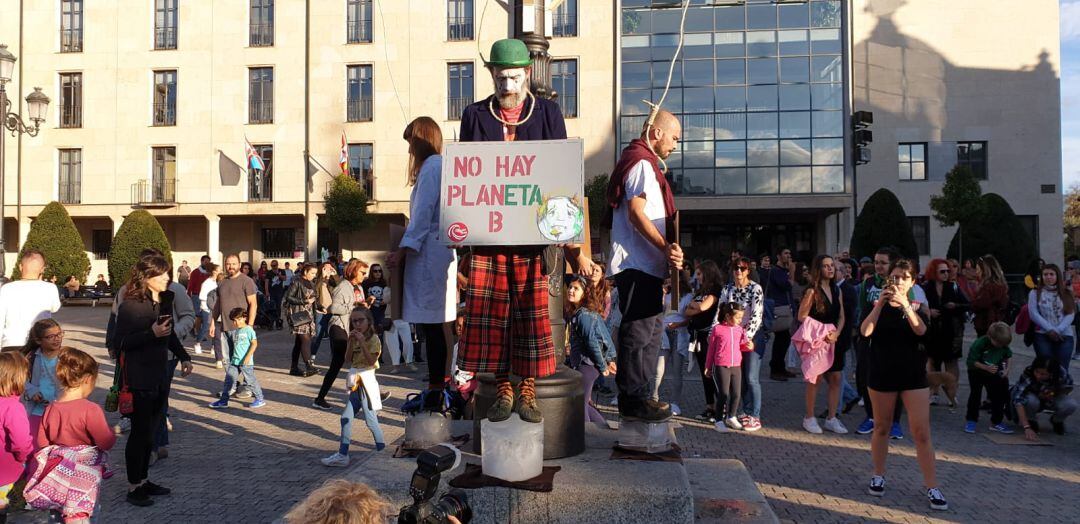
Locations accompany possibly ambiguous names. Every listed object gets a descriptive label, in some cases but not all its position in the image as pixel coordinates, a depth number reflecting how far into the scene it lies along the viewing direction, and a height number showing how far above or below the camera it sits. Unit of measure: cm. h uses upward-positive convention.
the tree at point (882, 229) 2480 +149
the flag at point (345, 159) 3131 +476
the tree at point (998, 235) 2489 +132
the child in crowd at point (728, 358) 823 -92
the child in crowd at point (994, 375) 827 -111
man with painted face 421 -13
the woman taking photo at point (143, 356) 566 -63
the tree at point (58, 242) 2828 +119
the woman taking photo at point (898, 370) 550 -70
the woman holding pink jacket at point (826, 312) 830 -42
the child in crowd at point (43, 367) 589 -74
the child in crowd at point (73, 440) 431 -98
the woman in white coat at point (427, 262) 471 +8
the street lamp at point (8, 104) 1252 +321
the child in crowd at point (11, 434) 459 -98
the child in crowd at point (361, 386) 674 -102
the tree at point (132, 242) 2798 +120
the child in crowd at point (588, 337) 775 -65
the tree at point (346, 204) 3105 +289
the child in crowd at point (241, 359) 959 -109
